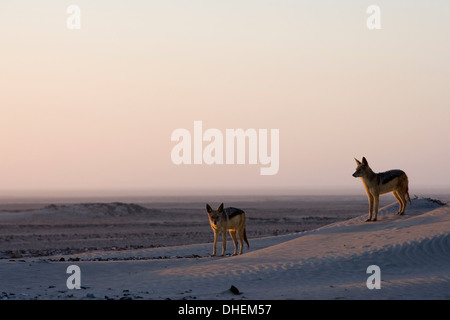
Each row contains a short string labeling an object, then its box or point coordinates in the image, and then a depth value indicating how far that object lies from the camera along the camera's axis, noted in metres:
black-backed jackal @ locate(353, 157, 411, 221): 21.56
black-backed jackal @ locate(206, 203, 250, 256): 20.86
